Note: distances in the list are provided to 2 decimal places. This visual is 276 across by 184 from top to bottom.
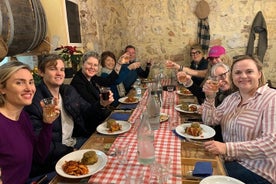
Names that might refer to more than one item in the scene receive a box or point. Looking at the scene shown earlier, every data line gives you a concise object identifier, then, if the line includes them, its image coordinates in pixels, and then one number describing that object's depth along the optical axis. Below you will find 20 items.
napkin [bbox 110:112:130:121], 1.78
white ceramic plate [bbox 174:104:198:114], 1.89
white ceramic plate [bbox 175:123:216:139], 1.40
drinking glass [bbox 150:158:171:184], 0.97
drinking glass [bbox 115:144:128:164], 1.13
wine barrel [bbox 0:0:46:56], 1.62
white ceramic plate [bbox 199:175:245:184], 0.94
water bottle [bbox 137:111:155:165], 1.12
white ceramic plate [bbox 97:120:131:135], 1.47
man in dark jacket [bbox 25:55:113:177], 1.51
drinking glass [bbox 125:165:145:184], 0.93
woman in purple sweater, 1.17
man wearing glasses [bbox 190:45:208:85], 3.70
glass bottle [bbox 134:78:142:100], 2.56
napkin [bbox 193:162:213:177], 1.01
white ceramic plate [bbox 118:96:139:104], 2.31
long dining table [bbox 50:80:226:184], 1.01
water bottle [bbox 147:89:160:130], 1.58
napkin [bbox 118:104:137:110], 2.09
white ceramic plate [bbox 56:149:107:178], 1.03
